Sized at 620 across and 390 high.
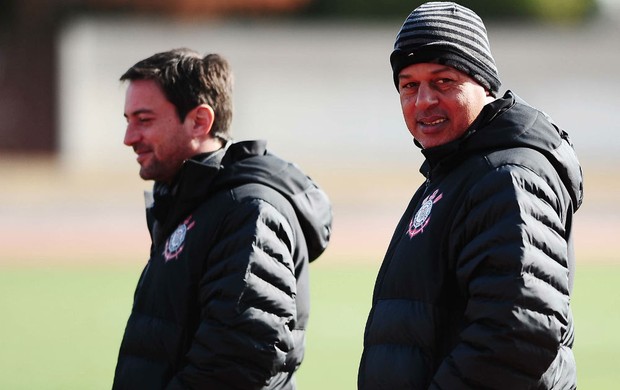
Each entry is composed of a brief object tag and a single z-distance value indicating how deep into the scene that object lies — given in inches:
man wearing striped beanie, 226.8
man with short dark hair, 279.7
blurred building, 2509.8
